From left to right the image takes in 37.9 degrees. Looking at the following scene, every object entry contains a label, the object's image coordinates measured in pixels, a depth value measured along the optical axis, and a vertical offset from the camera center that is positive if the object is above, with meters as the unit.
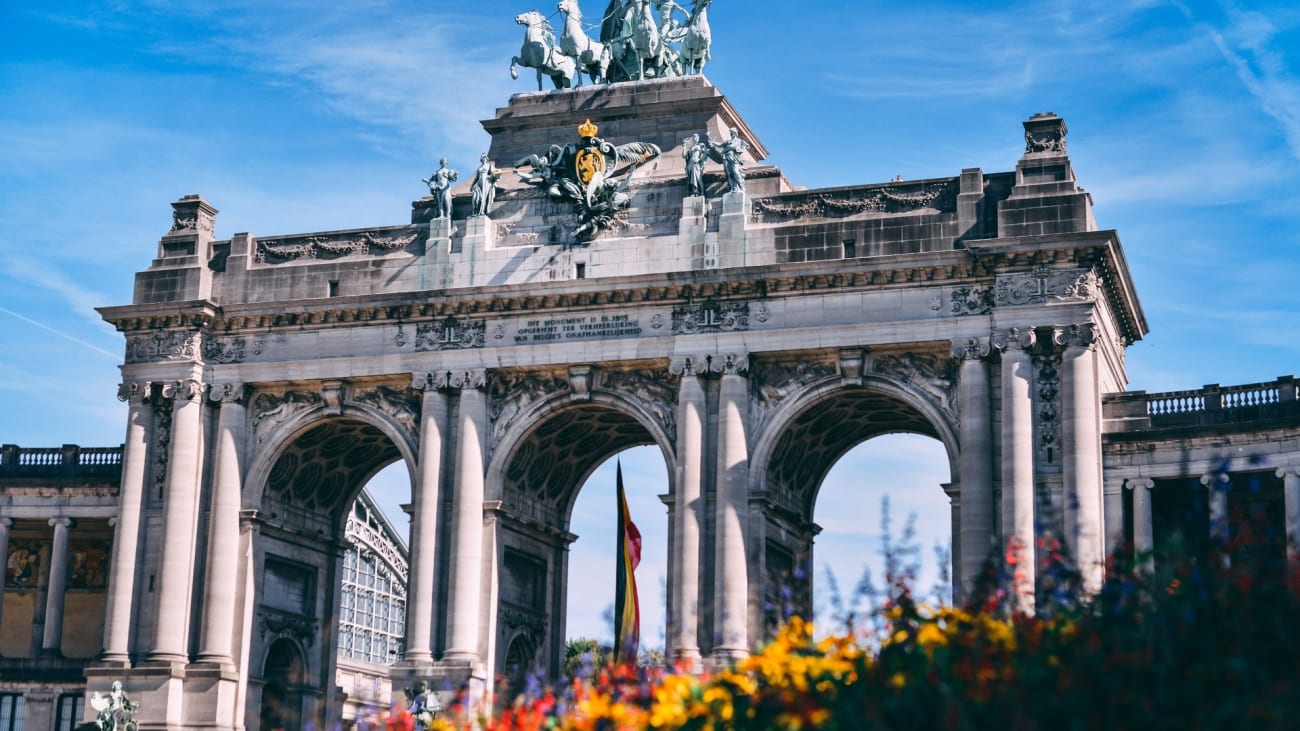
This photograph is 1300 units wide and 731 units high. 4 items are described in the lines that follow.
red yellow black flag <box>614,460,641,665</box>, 59.44 +7.63
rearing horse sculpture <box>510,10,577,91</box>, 63.62 +25.40
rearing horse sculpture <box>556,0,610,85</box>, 63.72 +25.63
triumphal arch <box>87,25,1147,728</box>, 54.38 +13.63
